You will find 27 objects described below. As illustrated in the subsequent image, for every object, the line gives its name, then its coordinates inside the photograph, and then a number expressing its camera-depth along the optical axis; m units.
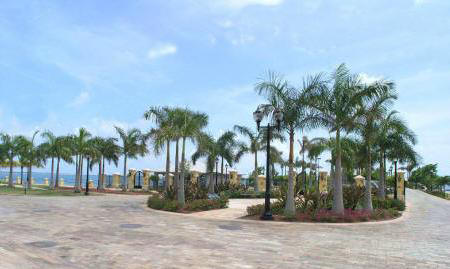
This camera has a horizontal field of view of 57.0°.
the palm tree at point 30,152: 43.16
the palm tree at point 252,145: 35.66
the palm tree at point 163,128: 21.60
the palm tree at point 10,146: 43.50
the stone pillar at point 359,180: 38.53
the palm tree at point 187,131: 21.06
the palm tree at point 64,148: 39.44
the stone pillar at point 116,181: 50.06
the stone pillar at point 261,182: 40.31
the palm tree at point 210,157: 33.97
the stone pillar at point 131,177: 45.01
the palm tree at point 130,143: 38.88
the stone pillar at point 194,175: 42.02
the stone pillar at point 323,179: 43.58
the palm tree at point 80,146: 36.56
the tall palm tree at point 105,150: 40.69
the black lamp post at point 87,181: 33.83
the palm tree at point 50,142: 41.94
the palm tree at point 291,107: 17.69
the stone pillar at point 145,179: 44.05
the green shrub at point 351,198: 20.16
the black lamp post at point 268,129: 16.89
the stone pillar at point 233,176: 42.14
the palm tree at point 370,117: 17.45
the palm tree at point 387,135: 20.53
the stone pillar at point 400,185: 33.53
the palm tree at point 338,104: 17.25
